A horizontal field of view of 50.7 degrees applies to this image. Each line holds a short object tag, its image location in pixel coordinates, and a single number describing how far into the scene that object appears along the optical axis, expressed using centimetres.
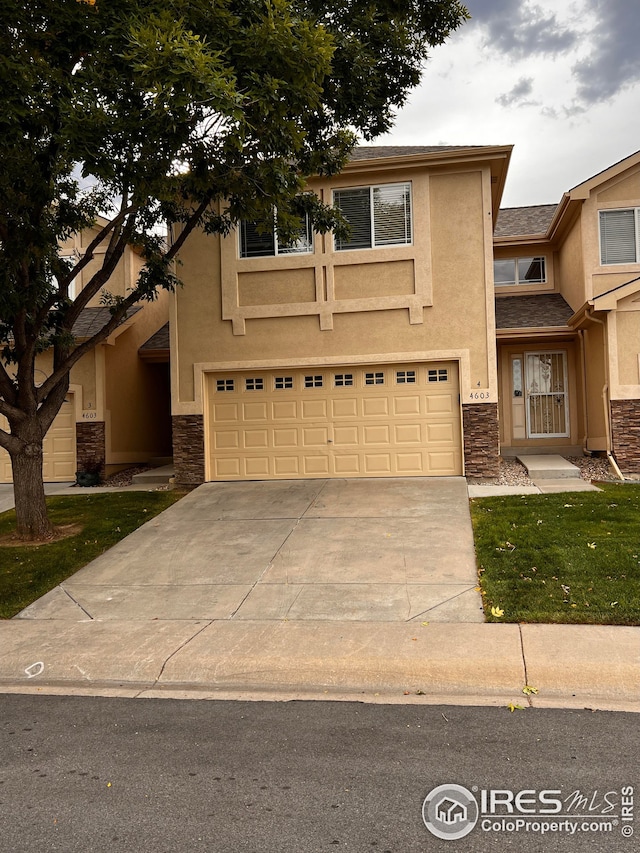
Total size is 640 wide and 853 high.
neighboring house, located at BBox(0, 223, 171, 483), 1549
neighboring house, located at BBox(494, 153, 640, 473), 1300
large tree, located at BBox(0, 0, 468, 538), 721
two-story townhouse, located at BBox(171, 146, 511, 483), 1286
